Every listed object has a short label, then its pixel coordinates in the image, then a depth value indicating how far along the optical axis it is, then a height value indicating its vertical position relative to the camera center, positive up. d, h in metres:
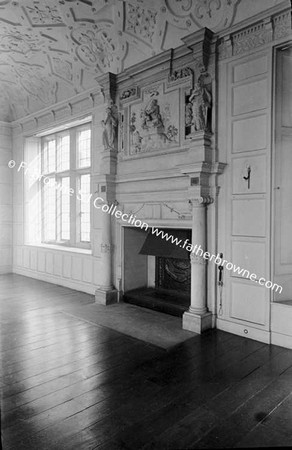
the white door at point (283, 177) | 3.55 +0.44
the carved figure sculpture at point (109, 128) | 4.98 +1.32
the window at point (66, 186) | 6.34 +0.63
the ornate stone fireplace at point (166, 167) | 3.88 +0.66
